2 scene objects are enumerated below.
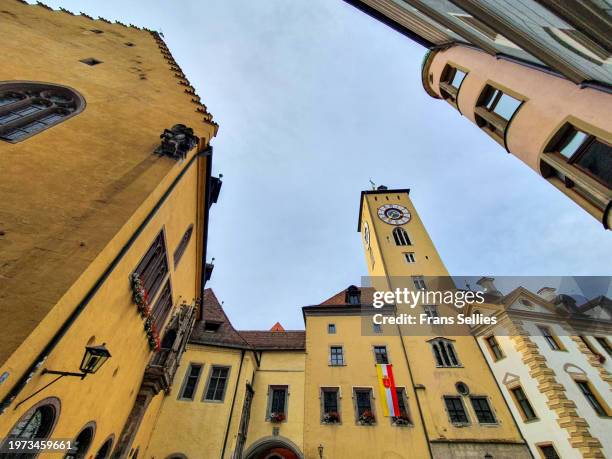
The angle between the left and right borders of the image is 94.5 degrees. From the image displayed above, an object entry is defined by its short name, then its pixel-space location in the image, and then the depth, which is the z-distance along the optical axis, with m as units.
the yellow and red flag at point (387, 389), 15.60
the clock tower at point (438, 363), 14.55
